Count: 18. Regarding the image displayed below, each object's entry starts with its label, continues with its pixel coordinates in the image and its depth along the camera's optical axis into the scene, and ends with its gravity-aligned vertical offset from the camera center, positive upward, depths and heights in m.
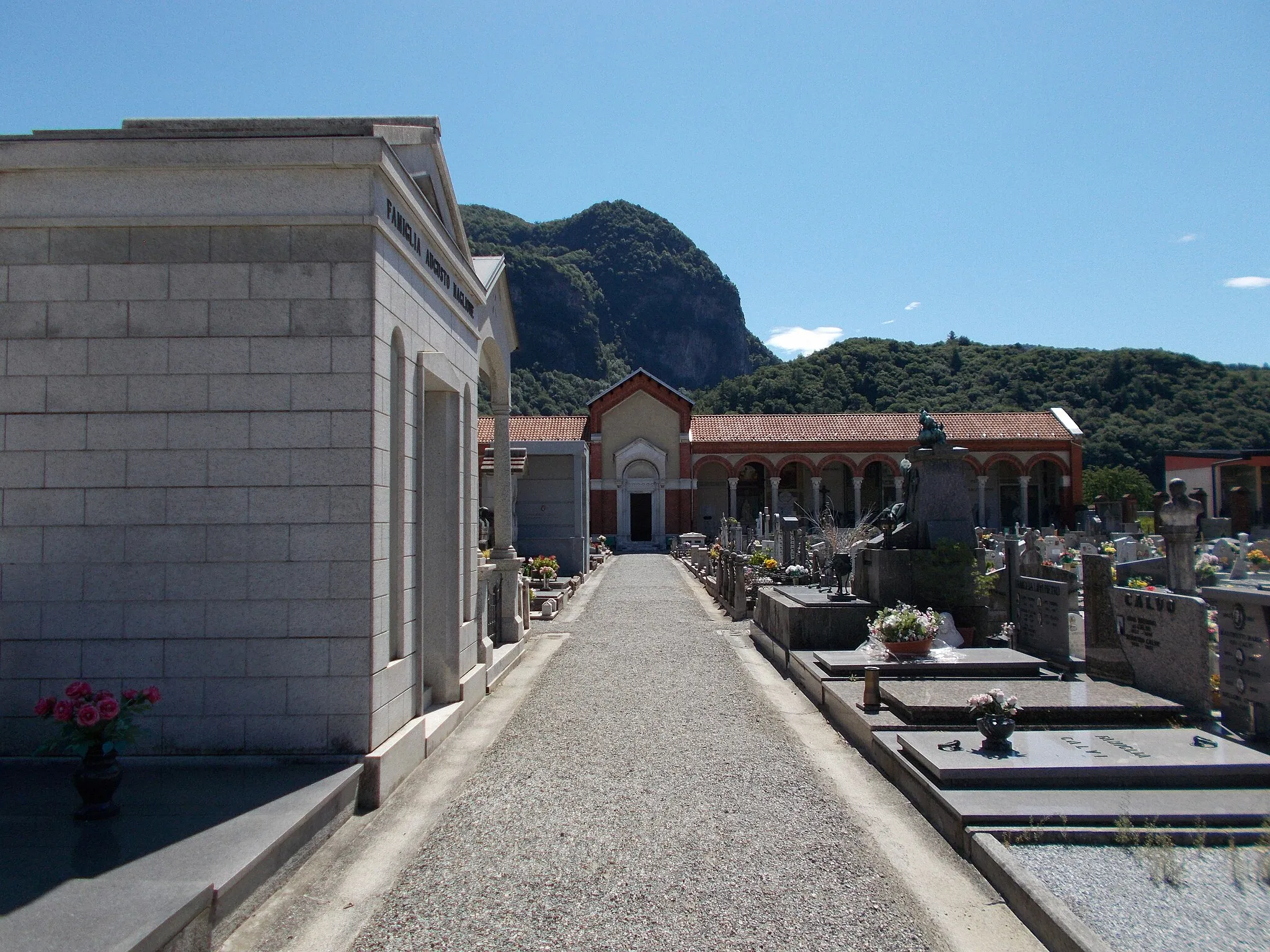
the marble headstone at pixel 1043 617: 8.62 -1.35
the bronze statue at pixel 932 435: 10.69 +0.82
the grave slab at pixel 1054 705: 6.02 -1.60
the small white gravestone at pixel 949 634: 9.17 -1.56
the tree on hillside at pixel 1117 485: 41.78 +0.57
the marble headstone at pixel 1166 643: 6.22 -1.20
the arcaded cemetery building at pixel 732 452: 38.97 +2.21
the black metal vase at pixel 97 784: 3.90 -1.35
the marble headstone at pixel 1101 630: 7.25 -1.23
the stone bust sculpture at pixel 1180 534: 7.38 -0.36
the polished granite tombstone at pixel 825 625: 9.80 -1.54
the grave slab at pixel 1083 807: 4.23 -1.69
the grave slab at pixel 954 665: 7.72 -1.63
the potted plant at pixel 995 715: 5.19 -1.43
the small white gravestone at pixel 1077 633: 10.10 -1.95
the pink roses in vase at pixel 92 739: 3.89 -1.14
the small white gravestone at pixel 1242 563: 15.26 -1.37
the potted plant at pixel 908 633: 8.20 -1.37
